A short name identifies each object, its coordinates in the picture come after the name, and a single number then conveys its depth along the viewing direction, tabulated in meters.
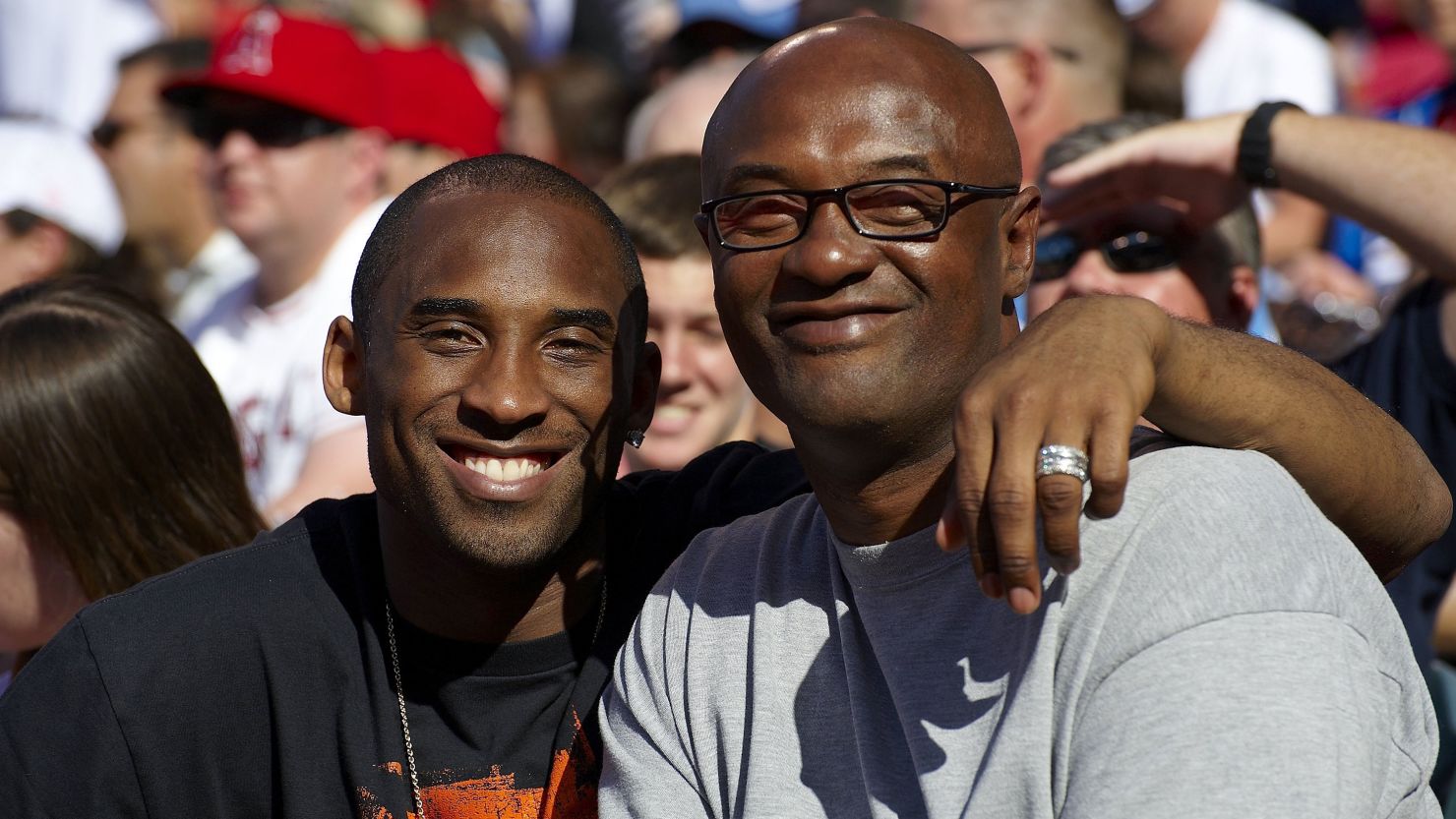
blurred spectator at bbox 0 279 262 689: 3.20
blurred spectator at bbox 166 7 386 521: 5.07
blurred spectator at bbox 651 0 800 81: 6.06
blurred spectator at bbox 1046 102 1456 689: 3.49
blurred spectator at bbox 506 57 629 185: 7.05
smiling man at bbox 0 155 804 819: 2.54
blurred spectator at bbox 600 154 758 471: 4.13
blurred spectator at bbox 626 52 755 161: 5.12
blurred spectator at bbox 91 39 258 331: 6.77
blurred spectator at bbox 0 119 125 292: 5.71
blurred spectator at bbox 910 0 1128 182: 4.52
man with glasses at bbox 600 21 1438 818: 1.71
